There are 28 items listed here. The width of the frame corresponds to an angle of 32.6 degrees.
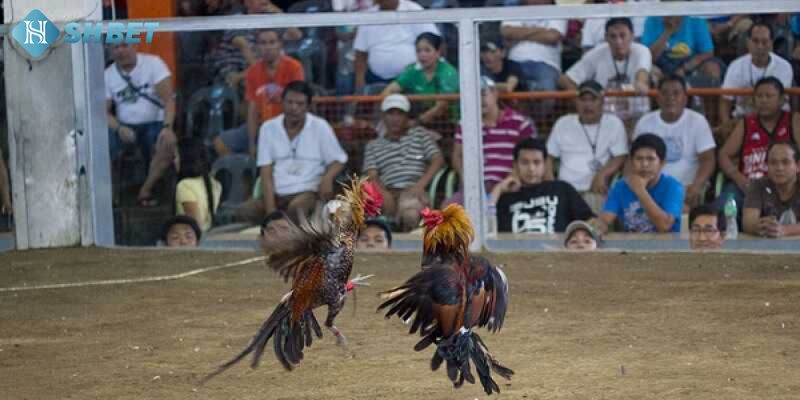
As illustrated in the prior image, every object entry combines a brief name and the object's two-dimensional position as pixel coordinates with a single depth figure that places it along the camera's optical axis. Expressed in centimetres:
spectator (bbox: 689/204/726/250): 1023
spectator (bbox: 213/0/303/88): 1111
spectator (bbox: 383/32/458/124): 1081
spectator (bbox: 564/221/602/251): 1052
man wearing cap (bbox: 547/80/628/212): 1041
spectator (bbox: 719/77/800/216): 1007
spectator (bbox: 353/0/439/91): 1082
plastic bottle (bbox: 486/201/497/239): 1077
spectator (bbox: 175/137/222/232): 1130
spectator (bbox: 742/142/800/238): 1008
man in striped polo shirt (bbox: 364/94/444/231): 1076
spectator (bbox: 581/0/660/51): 1045
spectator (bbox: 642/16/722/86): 1027
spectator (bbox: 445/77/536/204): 1073
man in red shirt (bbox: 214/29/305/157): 1105
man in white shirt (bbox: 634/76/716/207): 1020
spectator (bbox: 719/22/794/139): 1009
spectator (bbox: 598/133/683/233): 1025
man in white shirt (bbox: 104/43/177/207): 1139
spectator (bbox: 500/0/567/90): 1061
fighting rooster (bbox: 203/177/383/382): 623
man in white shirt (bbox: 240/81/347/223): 1097
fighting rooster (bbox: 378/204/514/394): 571
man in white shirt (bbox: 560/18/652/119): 1038
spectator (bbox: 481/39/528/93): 1071
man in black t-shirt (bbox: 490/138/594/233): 1052
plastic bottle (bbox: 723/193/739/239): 1016
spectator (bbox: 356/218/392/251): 1088
